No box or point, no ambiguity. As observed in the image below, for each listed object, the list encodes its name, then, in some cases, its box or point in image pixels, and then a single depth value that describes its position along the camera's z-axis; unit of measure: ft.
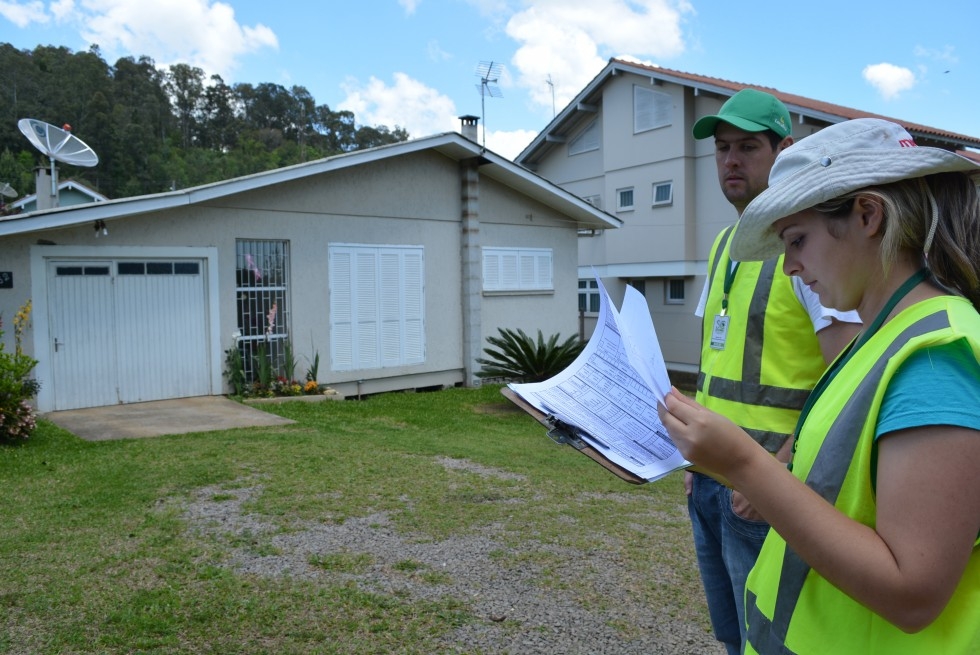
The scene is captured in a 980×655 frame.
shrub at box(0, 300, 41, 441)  28.60
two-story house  73.92
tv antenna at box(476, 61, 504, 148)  66.28
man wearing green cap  7.09
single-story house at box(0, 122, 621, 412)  36.83
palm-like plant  46.34
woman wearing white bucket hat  3.39
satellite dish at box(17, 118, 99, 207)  42.57
